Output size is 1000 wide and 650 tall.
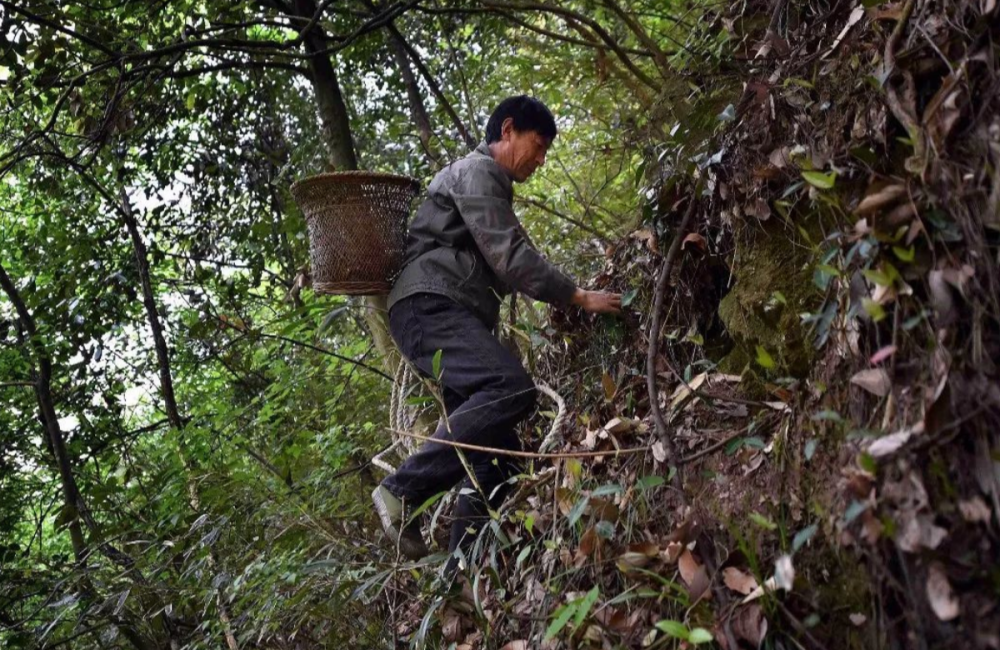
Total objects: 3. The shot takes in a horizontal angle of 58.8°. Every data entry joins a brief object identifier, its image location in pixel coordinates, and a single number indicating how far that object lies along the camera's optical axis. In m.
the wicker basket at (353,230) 3.81
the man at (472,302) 3.45
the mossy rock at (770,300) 2.58
